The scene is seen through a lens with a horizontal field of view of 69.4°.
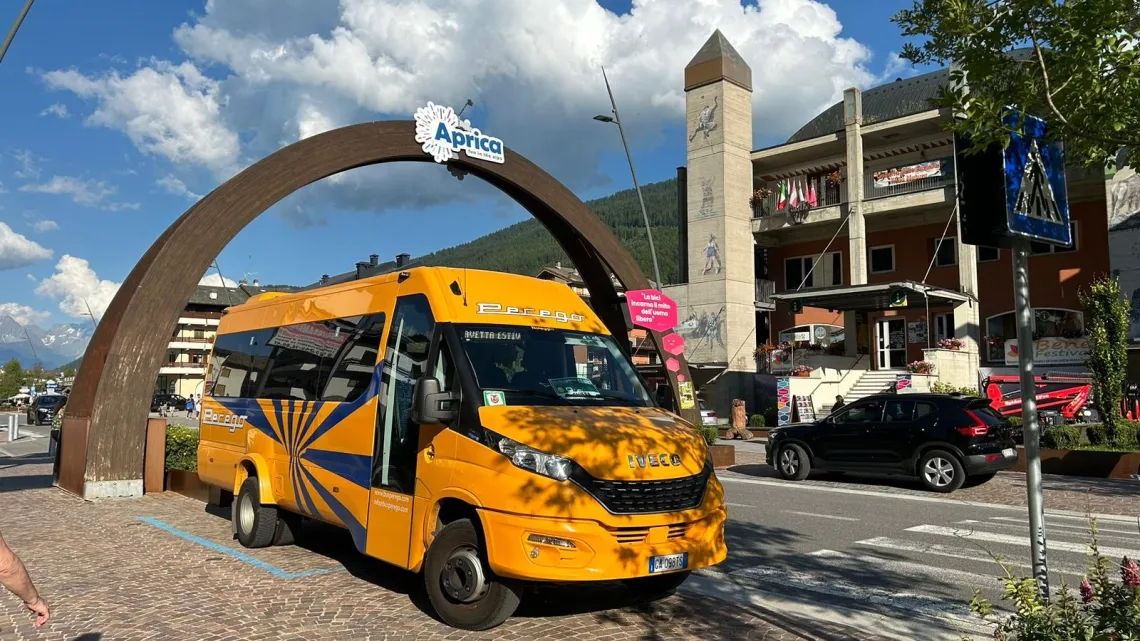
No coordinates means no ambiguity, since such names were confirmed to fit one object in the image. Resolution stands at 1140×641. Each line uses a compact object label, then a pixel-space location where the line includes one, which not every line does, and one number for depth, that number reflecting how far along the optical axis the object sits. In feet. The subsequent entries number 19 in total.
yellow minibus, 17.95
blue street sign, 13.33
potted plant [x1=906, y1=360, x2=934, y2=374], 95.35
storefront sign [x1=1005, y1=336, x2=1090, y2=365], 96.84
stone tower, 120.16
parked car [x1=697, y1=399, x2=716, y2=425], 91.40
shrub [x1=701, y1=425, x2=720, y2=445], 70.33
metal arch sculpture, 42.29
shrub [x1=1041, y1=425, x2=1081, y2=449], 59.00
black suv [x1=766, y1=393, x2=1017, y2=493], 45.32
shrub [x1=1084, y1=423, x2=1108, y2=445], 62.54
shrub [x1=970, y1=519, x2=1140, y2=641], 11.87
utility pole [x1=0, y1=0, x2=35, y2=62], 38.71
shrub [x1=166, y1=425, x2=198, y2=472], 46.60
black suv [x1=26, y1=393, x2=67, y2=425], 159.74
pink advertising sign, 60.70
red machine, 78.69
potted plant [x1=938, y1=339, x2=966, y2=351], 100.63
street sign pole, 13.00
